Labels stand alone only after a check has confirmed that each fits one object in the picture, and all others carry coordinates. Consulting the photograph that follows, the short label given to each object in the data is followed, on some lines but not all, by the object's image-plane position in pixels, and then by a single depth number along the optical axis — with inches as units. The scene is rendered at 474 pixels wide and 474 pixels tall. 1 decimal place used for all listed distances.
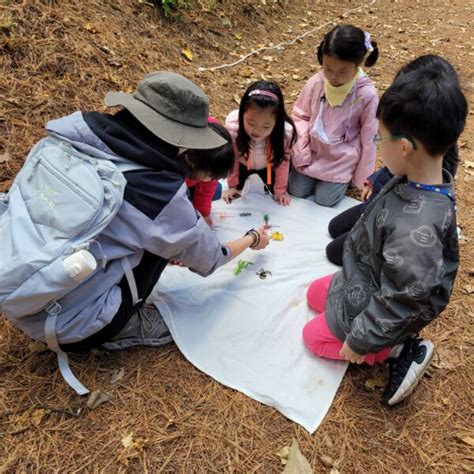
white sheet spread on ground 82.7
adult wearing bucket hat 68.3
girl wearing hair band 110.7
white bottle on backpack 62.3
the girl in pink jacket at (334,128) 118.7
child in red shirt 81.0
